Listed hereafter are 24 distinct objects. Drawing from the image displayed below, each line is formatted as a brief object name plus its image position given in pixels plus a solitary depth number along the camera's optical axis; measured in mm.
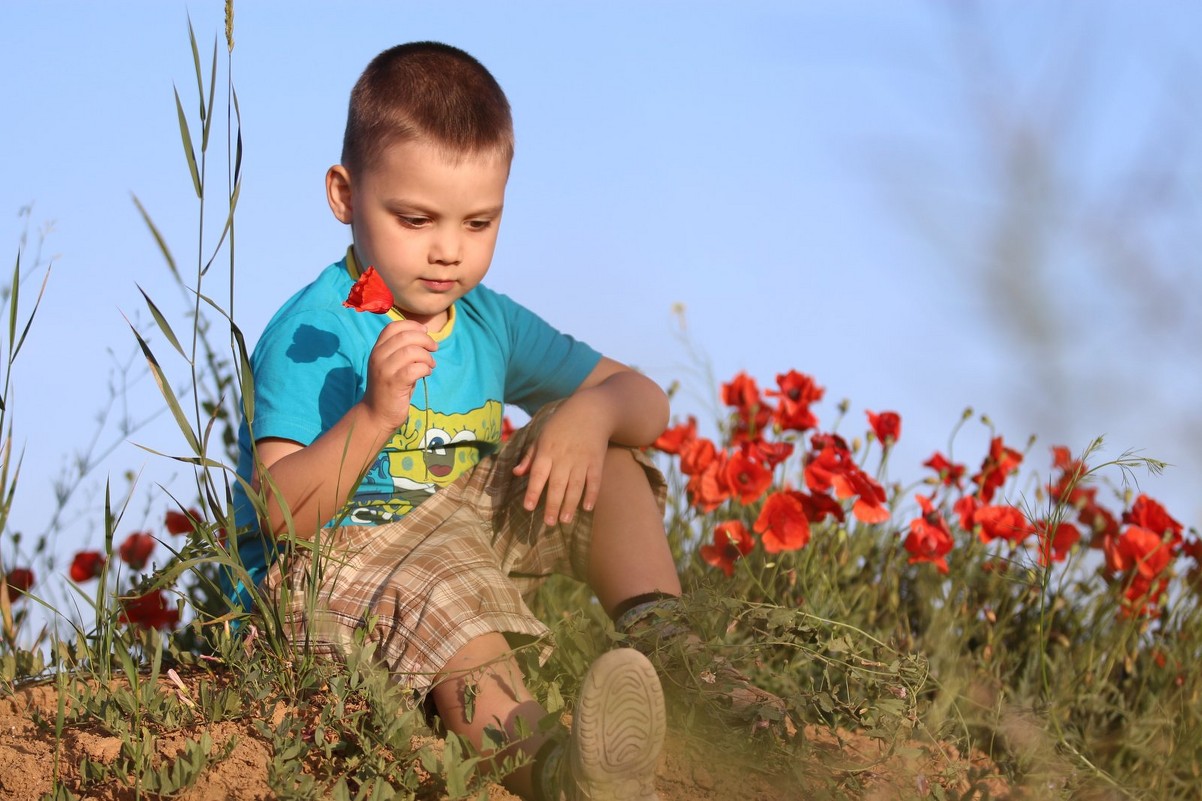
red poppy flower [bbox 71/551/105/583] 6473
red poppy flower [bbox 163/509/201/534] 6500
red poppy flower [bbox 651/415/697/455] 7414
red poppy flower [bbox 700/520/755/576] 6004
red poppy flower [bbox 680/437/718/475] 6809
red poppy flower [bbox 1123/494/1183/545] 6629
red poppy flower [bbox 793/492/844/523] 5917
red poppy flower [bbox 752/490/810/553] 5965
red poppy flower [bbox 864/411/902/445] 7055
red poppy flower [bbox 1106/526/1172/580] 6426
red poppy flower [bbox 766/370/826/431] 7242
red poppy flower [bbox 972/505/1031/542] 6386
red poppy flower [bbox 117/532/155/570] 6355
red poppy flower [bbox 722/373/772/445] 7402
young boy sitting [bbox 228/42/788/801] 4152
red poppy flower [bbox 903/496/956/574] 6410
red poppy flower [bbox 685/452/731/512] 6539
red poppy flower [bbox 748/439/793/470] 6891
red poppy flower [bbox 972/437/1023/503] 6977
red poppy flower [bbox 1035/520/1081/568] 6410
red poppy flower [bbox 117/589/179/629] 5430
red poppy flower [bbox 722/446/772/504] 6391
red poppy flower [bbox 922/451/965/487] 7289
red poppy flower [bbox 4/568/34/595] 6195
